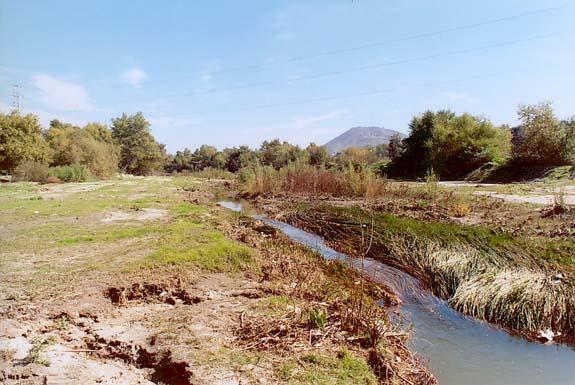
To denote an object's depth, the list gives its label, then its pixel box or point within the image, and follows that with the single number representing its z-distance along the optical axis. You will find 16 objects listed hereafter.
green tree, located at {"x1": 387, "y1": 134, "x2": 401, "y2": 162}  40.47
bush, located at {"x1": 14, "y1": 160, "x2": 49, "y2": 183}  25.34
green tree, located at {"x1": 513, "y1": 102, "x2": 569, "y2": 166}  20.81
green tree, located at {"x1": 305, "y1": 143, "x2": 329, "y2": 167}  37.72
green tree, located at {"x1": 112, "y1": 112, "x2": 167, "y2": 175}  49.81
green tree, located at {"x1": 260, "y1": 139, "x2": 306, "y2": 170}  41.03
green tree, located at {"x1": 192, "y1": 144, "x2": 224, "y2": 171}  59.66
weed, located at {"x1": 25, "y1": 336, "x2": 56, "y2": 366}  3.04
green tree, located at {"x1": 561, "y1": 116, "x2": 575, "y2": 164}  20.02
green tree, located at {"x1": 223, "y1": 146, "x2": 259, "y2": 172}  50.60
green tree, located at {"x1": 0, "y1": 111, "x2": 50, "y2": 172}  25.86
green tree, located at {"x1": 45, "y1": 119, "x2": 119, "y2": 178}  32.69
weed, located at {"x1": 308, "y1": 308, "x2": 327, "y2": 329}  3.74
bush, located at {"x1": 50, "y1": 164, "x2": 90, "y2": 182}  26.59
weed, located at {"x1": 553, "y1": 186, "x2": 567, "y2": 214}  8.74
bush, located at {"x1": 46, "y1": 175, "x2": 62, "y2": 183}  25.26
